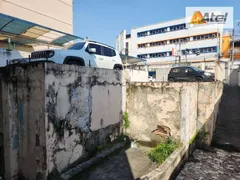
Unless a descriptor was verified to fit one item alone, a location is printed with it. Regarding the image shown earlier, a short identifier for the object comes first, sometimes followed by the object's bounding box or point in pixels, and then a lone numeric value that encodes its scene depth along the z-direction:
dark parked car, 11.31
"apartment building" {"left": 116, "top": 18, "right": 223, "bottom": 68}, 28.69
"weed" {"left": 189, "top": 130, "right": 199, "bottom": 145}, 6.20
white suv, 5.36
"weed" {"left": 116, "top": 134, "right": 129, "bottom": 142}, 6.05
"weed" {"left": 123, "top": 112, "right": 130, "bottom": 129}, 6.50
